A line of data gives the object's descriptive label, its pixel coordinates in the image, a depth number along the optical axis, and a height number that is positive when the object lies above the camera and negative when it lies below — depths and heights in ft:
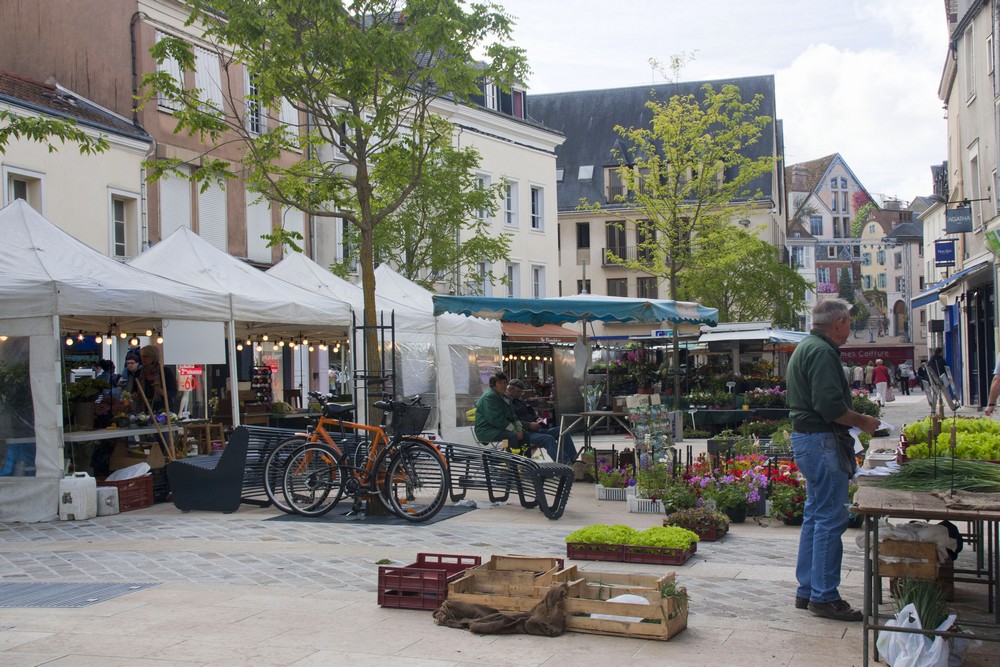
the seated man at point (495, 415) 42.37 -2.04
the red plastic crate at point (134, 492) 40.04 -4.52
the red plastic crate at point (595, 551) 27.04 -4.78
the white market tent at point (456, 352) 61.58 +0.65
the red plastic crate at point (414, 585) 22.29 -4.56
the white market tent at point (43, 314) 37.50 +2.04
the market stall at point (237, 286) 45.91 +3.67
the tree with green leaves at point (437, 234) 86.22 +11.02
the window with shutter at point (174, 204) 81.82 +12.63
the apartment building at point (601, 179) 201.46 +34.23
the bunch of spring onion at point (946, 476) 18.01 -2.10
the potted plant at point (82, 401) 42.37 -1.14
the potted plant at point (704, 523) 30.48 -4.62
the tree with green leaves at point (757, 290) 136.98 +8.45
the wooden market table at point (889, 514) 16.39 -2.43
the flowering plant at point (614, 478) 40.55 -4.42
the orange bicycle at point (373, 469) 35.45 -3.45
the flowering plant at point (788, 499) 33.68 -4.44
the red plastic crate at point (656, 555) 26.76 -4.85
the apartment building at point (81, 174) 68.74 +13.17
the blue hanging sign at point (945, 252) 103.14 +9.52
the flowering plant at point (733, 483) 34.22 -4.03
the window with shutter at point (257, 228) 92.07 +11.89
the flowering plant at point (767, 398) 67.31 -2.59
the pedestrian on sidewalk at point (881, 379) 115.55 -2.73
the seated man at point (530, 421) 43.47 -2.40
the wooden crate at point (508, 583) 21.15 -4.39
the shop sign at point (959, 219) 90.12 +10.96
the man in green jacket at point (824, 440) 20.48 -1.63
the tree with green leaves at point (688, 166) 100.42 +17.92
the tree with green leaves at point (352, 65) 39.42 +11.18
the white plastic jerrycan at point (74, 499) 37.93 -4.41
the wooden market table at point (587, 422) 45.29 -2.69
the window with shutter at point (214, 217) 86.07 +12.12
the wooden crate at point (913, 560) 19.65 -3.75
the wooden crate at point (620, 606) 19.75 -4.60
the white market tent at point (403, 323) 57.98 +2.20
